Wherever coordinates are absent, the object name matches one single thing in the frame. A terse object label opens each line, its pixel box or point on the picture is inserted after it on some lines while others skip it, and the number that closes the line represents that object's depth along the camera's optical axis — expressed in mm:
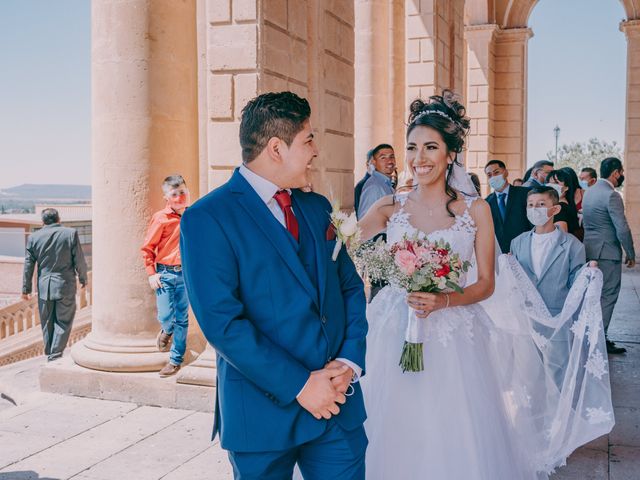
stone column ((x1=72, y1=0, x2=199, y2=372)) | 5781
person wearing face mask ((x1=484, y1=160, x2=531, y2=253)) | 8141
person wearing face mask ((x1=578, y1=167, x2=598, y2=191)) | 10922
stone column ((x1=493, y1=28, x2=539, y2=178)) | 17328
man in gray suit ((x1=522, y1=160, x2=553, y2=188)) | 9508
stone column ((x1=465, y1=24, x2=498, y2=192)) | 16547
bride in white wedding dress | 3498
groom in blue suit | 2227
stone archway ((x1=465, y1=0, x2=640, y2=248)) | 15734
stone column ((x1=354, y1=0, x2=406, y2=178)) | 10656
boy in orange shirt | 5602
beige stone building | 5520
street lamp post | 31344
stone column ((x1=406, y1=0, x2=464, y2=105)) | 10742
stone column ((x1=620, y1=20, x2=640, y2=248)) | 15672
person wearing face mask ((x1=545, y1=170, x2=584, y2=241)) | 7996
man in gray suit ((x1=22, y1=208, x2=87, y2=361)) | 8953
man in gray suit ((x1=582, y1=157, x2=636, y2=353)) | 7523
